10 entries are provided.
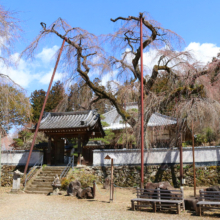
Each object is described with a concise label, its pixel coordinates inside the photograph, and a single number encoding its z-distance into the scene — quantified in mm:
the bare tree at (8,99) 7844
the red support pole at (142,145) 9808
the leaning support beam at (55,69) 14134
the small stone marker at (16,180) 12582
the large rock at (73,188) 11477
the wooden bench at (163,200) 7893
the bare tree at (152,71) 12648
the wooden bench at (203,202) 7363
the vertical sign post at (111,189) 10086
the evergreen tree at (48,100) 28412
